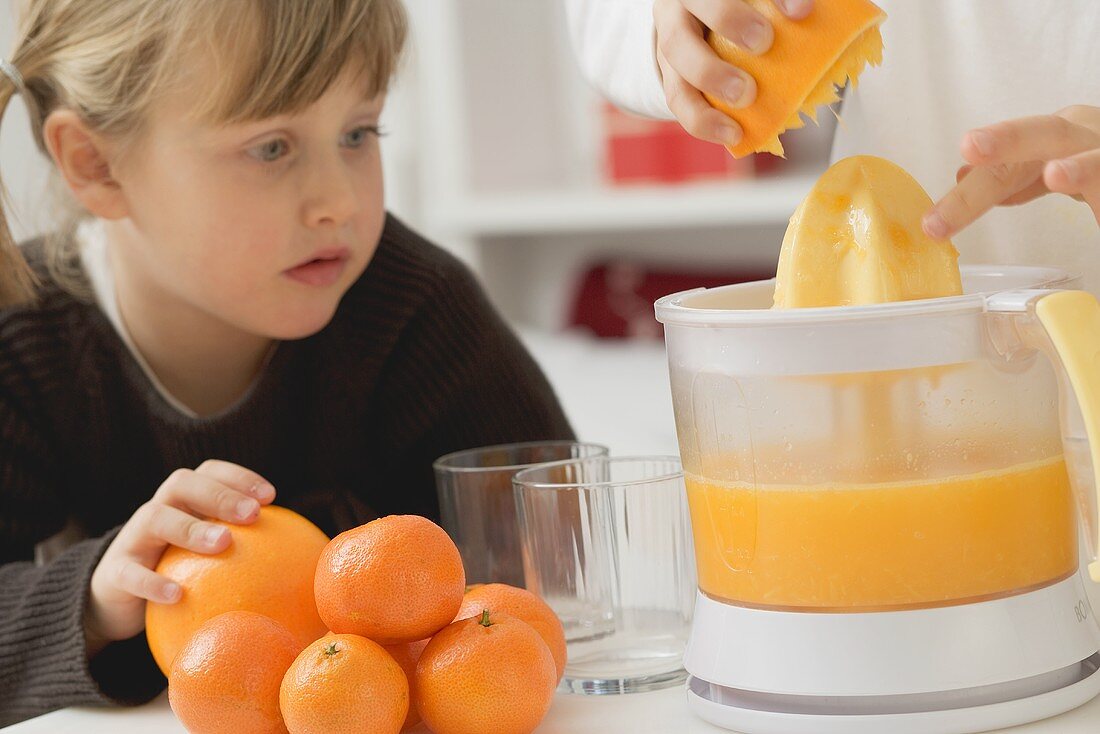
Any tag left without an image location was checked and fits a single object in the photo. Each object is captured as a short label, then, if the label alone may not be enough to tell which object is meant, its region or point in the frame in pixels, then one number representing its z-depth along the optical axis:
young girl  1.27
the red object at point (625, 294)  3.28
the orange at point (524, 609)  1.10
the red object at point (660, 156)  2.97
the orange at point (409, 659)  1.07
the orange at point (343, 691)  1.03
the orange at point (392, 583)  1.06
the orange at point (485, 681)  1.04
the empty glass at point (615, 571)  1.12
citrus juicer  1.04
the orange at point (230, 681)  1.05
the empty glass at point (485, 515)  1.21
